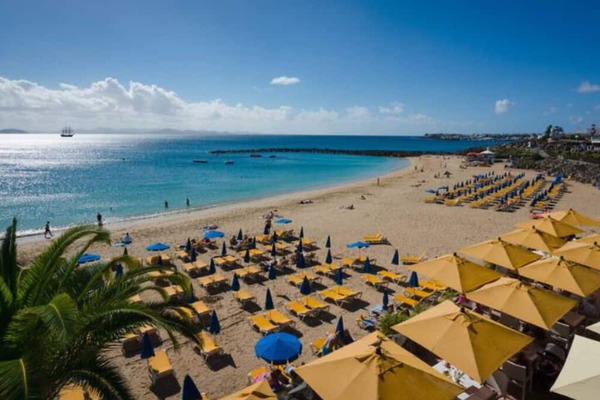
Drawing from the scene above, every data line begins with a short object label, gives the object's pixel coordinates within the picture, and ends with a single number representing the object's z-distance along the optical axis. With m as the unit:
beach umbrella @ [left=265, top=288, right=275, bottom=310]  11.56
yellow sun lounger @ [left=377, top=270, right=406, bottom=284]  14.31
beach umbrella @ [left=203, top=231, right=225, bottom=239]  18.50
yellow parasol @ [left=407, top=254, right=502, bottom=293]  9.19
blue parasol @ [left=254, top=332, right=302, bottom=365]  7.88
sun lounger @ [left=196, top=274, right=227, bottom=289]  14.16
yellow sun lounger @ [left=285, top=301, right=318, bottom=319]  11.69
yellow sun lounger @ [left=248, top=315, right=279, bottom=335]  10.76
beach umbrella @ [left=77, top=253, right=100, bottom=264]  15.35
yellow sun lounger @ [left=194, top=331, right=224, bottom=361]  9.52
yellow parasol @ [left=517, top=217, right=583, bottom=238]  13.21
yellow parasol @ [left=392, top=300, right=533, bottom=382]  5.74
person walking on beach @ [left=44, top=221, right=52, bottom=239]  24.48
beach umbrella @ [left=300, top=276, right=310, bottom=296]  12.66
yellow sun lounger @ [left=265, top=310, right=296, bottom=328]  11.05
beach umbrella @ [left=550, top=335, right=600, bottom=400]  4.63
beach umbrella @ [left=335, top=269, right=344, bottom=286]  13.95
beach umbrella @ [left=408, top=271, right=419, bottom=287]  12.52
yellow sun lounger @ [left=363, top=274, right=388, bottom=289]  13.91
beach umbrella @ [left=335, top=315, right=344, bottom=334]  9.17
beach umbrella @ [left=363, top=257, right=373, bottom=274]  15.11
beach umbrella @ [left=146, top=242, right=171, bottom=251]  16.48
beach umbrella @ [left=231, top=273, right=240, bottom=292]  13.38
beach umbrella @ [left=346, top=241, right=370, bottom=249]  16.84
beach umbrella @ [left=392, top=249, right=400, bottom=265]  15.93
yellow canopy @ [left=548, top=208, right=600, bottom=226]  14.85
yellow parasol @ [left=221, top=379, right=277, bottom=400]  6.02
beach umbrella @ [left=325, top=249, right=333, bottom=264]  16.09
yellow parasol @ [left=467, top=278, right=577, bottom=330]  7.00
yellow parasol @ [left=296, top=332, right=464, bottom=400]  4.97
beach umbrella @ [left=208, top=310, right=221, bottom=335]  10.20
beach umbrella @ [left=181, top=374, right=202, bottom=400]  7.23
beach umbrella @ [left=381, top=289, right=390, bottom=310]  11.52
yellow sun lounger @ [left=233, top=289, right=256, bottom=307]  12.66
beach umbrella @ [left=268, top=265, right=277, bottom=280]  14.86
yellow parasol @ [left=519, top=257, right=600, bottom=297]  8.22
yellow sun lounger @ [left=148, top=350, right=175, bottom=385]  8.74
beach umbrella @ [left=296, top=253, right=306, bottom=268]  16.16
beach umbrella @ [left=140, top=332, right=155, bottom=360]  8.90
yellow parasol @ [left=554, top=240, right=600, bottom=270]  9.71
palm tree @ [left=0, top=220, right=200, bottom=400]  3.98
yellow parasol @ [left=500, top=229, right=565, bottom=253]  11.79
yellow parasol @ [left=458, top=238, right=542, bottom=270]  10.27
